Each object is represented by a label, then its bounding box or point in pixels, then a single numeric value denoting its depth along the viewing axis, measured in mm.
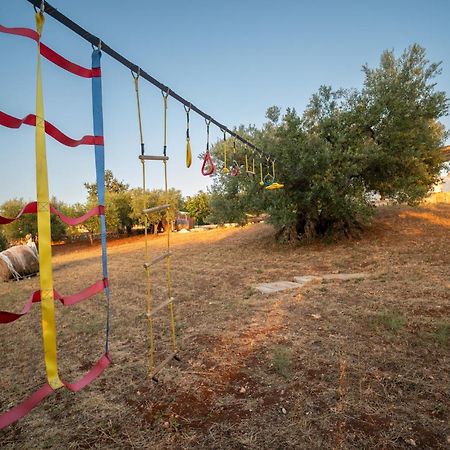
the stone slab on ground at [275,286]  7254
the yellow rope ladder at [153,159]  2881
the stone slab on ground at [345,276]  7823
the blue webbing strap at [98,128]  2318
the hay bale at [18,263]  13500
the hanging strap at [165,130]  3365
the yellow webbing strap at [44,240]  1918
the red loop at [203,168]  4564
